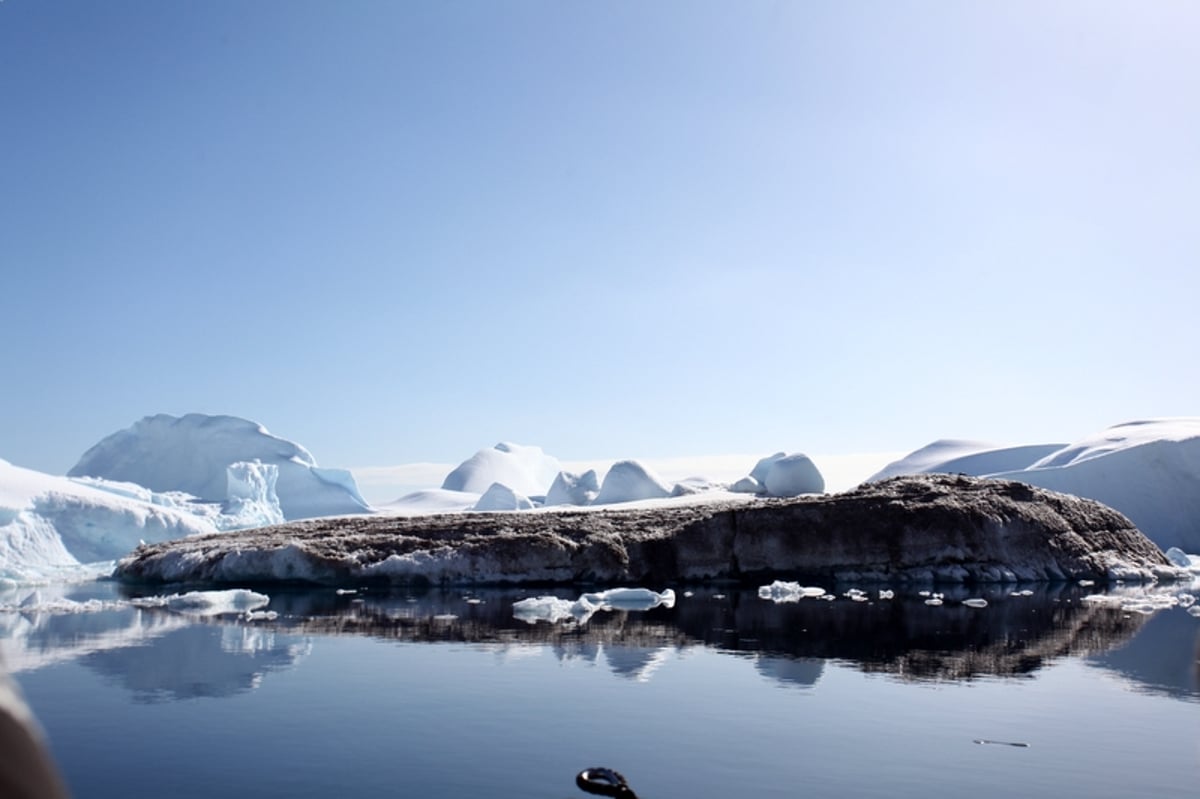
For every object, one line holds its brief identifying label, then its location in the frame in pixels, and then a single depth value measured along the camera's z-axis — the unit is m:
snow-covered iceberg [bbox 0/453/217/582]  27.41
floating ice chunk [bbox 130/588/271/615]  18.75
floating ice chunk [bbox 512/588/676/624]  17.12
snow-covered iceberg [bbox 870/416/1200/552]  39.88
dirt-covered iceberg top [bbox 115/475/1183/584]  24.08
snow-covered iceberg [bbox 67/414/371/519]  45.75
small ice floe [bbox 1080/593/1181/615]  18.92
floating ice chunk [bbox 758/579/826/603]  21.86
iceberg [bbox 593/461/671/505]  45.97
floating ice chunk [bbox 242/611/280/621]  16.61
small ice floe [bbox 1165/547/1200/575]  33.09
